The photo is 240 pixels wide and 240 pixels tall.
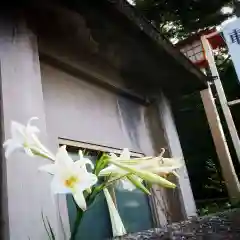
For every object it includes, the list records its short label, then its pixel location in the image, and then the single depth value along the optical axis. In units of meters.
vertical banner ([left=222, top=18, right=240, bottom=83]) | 3.72
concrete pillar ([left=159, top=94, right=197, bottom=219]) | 3.95
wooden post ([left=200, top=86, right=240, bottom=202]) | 4.67
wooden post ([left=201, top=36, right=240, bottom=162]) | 4.77
